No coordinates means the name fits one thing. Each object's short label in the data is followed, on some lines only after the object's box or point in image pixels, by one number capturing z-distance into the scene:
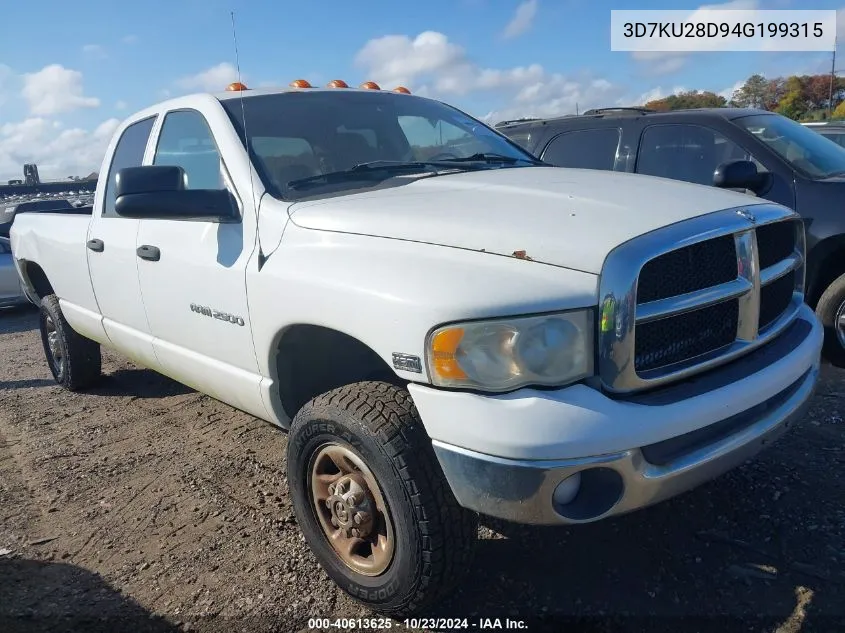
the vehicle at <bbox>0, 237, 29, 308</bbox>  9.22
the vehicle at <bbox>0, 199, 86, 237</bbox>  9.03
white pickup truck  1.97
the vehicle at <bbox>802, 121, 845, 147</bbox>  8.38
